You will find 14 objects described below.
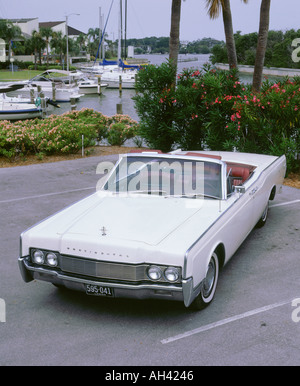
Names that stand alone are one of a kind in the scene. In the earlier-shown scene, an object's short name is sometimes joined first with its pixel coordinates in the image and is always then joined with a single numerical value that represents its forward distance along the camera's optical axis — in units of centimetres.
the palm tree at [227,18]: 1741
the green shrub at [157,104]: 1475
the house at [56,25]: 12229
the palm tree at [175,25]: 1712
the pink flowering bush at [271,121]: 1198
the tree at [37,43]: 8344
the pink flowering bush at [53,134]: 1491
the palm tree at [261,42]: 1620
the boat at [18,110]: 2877
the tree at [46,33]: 8606
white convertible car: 496
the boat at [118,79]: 5918
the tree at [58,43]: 8546
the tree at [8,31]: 7625
